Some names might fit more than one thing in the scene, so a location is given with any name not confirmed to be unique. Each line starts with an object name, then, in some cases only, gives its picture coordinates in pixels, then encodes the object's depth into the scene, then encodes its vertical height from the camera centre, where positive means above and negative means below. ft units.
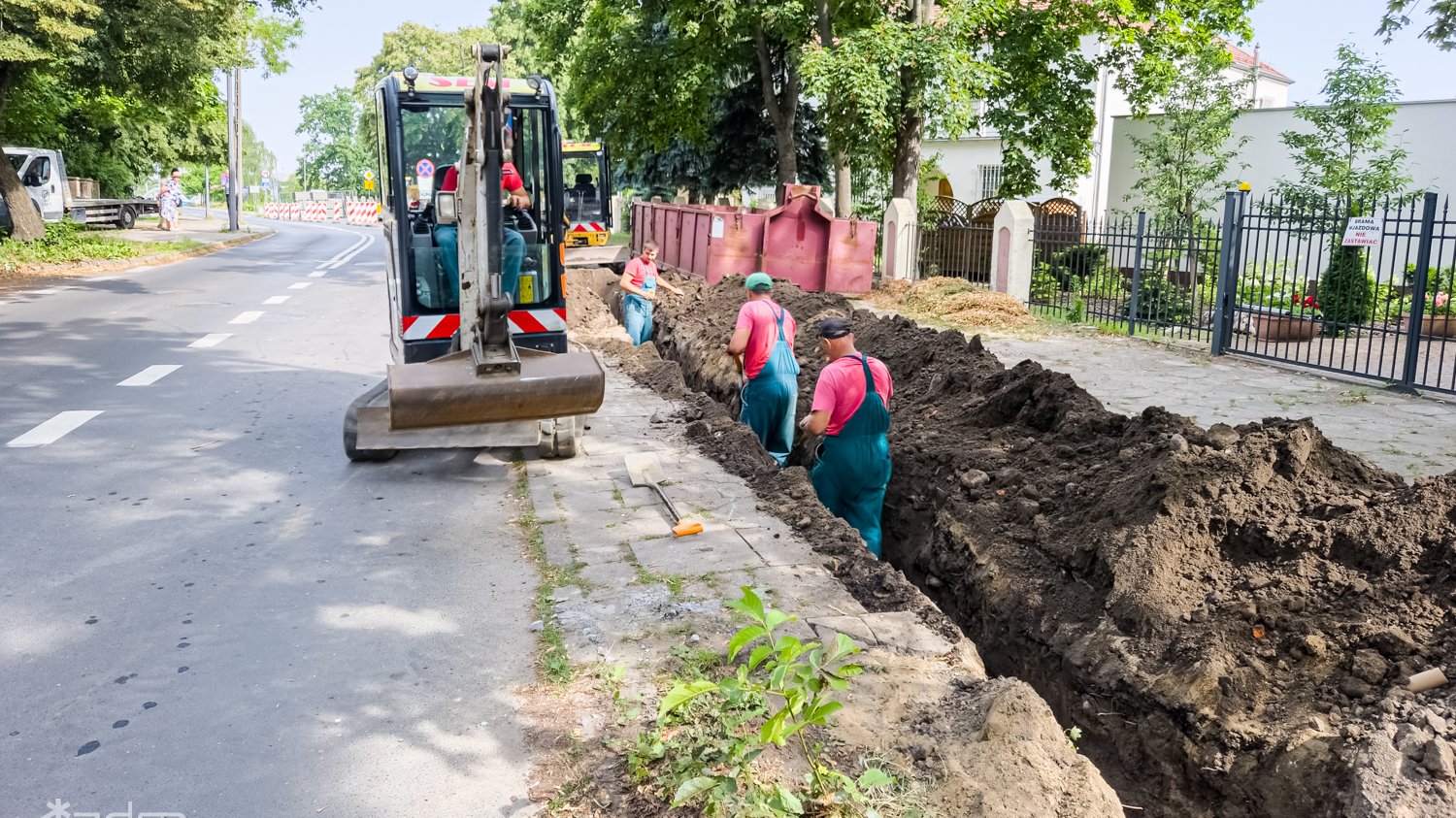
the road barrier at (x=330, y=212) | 212.84 +0.45
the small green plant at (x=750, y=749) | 10.27 -5.56
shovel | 23.20 -5.56
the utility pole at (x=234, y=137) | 133.08 +9.42
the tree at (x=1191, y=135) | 72.38 +6.44
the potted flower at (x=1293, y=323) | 46.33 -4.33
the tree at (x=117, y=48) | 62.39 +10.49
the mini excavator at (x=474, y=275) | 20.92 -1.36
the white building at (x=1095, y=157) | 105.91 +7.30
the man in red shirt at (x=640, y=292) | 46.75 -3.23
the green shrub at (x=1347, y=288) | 41.45 -2.39
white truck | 99.86 +2.64
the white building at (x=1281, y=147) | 75.00 +6.44
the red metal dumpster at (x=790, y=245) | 60.70 -1.36
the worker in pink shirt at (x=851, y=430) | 23.84 -4.74
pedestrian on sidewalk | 128.77 +1.14
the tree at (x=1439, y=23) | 33.24 +6.68
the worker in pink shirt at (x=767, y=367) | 30.48 -4.29
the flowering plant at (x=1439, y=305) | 48.55 -3.49
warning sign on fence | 36.58 -0.03
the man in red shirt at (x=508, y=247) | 25.29 -0.76
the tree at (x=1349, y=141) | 61.62 +5.50
